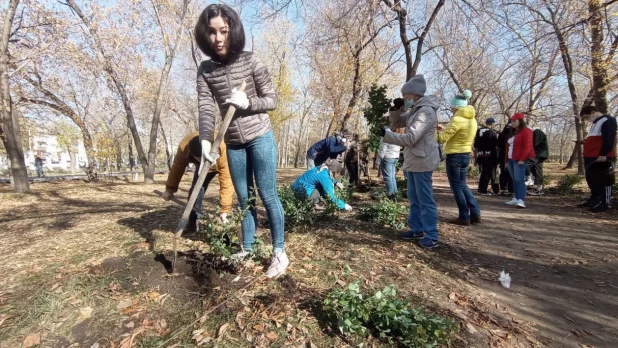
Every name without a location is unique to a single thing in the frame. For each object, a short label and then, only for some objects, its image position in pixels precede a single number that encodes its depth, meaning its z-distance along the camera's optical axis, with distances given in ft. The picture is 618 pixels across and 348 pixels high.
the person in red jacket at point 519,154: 18.48
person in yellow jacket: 13.53
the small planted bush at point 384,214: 13.88
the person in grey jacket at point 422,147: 10.87
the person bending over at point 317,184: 15.03
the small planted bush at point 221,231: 8.40
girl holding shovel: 7.42
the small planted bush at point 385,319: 5.68
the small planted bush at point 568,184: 25.14
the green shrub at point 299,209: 13.03
